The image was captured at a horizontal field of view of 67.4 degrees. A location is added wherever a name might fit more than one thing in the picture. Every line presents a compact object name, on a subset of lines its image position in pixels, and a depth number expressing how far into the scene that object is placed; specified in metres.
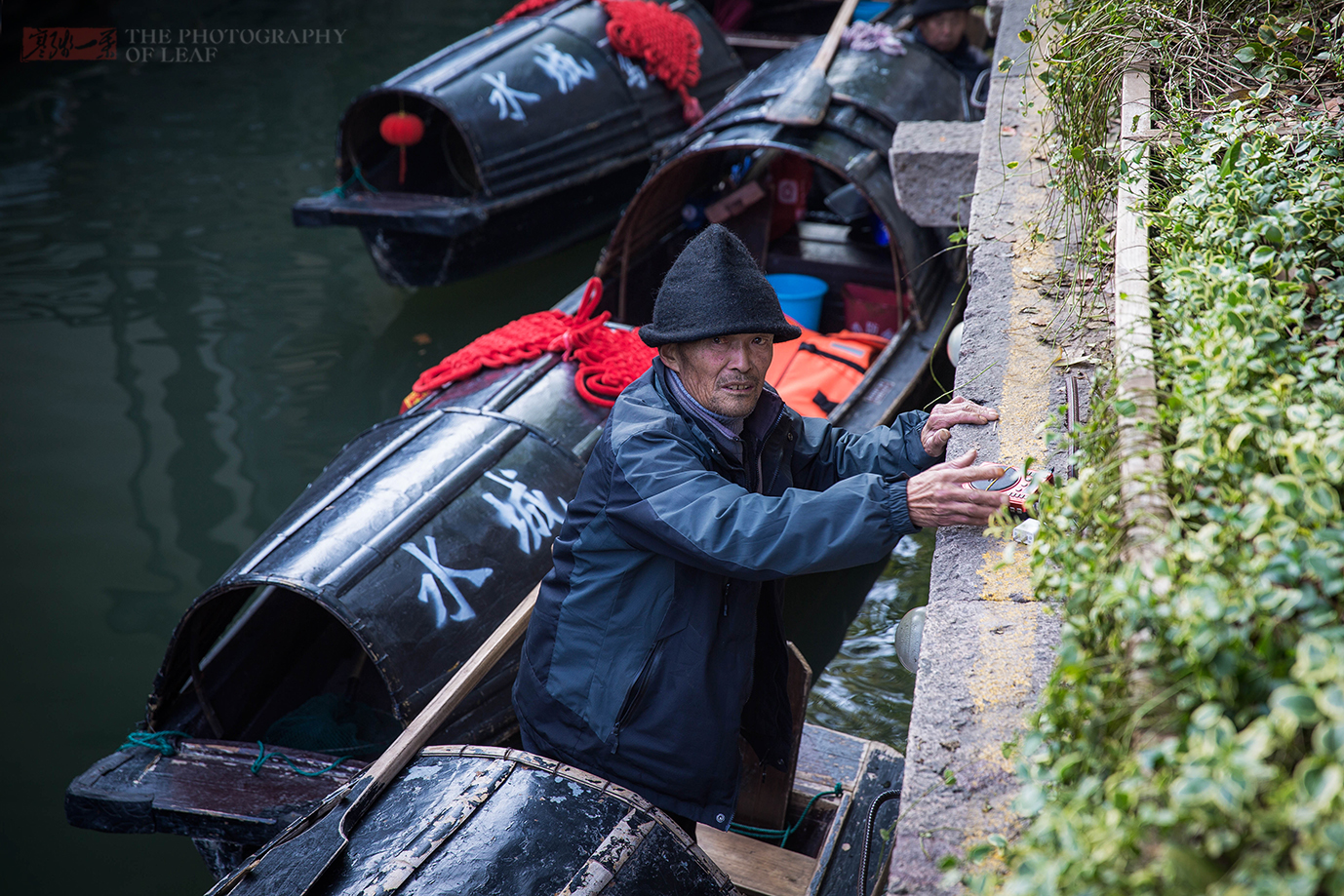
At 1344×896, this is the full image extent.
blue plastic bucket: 5.85
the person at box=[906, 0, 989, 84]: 6.62
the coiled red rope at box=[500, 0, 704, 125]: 7.36
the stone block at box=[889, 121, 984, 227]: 4.12
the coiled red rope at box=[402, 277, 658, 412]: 4.31
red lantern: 7.04
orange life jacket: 4.77
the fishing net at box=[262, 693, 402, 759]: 3.55
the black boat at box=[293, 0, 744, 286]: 6.70
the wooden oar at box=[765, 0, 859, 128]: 5.21
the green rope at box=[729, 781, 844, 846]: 3.05
